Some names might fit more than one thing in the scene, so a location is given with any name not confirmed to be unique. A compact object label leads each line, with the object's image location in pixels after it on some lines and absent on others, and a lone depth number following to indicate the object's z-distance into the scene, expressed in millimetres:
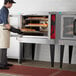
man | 5062
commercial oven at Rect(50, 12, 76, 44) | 5227
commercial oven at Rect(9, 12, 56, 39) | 5664
